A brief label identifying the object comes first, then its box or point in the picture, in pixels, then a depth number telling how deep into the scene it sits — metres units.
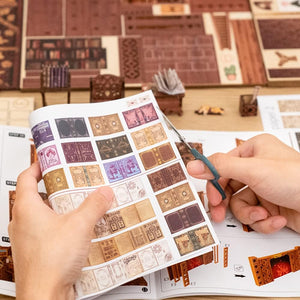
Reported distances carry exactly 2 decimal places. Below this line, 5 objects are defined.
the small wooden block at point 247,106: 1.01
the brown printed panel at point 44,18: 1.12
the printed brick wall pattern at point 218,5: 1.19
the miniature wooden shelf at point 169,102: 0.98
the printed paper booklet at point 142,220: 0.75
